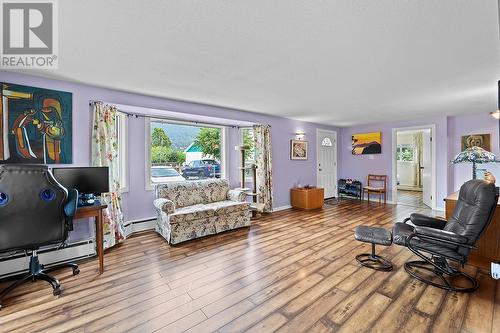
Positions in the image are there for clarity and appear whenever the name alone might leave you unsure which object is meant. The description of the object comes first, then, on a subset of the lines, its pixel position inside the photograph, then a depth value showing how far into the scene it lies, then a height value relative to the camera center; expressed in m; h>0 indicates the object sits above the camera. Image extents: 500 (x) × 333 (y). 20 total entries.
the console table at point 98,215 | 2.46 -0.53
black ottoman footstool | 2.54 -0.86
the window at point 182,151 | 4.24 +0.34
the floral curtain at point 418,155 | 8.56 +0.41
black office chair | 1.96 -0.41
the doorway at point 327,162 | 6.80 +0.13
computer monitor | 2.66 -0.13
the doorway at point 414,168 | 5.72 -0.07
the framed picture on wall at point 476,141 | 5.12 +0.57
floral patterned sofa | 3.35 -0.69
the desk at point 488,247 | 2.45 -0.93
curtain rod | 3.84 +0.94
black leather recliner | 2.07 -0.71
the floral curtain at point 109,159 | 3.13 +0.13
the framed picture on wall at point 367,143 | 6.56 +0.69
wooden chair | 6.28 -0.60
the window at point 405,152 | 8.91 +0.53
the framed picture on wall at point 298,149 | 5.92 +0.46
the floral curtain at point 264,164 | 5.08 +0.06
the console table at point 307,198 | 5.51 -0.79
